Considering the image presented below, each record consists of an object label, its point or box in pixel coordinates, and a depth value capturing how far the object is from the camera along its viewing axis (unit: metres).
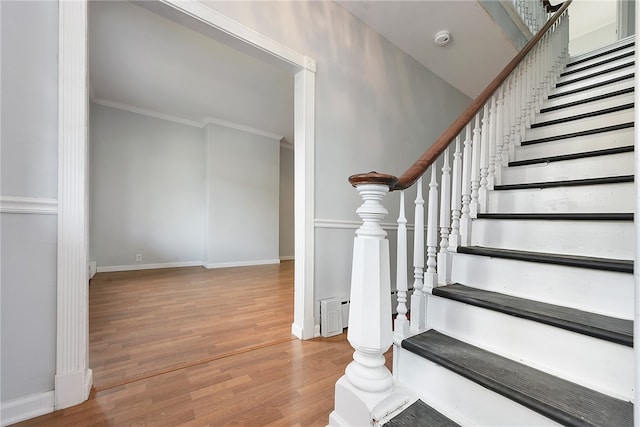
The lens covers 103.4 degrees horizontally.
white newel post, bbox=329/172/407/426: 0.99
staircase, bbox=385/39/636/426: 0.86
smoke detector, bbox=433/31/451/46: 2.48
